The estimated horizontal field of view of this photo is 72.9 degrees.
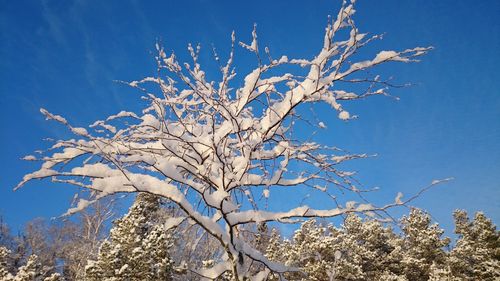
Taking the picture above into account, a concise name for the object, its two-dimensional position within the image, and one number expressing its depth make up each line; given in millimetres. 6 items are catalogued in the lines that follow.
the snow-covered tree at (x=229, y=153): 2625
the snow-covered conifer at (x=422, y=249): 20031
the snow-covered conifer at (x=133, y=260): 9086
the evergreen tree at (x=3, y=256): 14373
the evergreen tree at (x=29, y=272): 10648
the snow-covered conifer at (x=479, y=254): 18781
